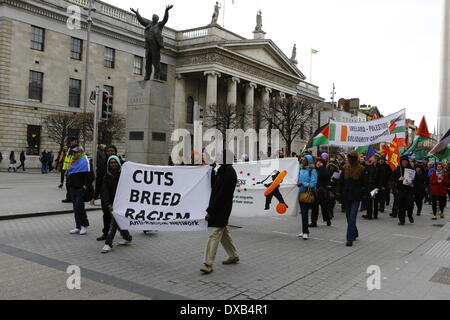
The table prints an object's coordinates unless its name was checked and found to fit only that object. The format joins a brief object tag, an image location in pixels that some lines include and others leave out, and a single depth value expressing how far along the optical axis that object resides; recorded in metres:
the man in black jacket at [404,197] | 11.87
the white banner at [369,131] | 14.16
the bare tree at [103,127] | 31.39
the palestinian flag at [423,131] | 14.40
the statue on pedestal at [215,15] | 49.51
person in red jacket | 13.09
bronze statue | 13.52
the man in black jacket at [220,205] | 6.05
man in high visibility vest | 8.81
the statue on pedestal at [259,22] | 57.69
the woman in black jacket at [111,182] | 7.54
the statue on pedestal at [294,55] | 68.94
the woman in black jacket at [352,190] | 8.55
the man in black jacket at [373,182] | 12.62
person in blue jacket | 9.05
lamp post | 26.83
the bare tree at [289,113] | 41.16
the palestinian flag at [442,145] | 11.72
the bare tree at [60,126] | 31.72
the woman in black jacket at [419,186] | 13.27
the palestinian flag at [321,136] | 14.94
